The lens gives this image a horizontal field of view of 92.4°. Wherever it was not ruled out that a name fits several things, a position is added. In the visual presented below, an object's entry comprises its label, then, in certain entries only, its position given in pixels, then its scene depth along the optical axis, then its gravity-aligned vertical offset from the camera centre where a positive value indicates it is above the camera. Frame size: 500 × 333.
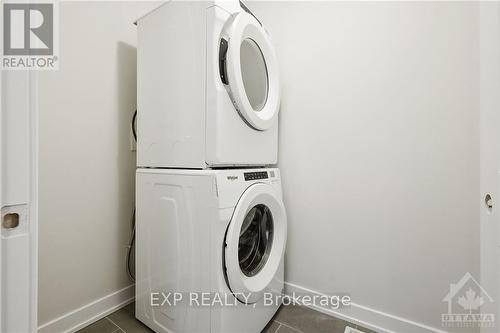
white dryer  0.97 +0.35
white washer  0.93 -0.38
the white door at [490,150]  0.56 +0.04
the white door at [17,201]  0.40 -0.07
